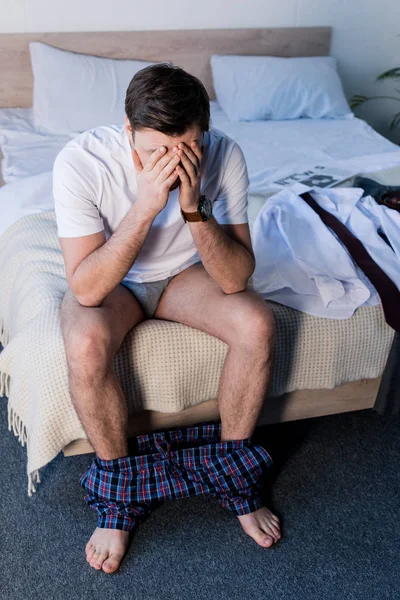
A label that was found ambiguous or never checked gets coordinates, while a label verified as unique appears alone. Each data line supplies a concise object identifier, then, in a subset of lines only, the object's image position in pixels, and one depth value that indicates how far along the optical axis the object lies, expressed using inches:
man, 50.5
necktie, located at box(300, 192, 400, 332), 61.9
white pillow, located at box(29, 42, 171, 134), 105.9
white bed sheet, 83.3
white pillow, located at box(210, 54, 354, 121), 116.6
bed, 55.7
